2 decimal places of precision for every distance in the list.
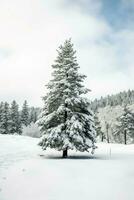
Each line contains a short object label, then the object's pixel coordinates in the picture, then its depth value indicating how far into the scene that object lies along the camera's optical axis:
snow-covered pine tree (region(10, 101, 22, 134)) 40.20
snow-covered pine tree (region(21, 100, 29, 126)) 48.36
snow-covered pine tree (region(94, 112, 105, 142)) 41.84
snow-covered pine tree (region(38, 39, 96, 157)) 13.42
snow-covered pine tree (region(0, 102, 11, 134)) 38.78
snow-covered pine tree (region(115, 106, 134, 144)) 36.78
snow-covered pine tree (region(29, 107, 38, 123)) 76.45
